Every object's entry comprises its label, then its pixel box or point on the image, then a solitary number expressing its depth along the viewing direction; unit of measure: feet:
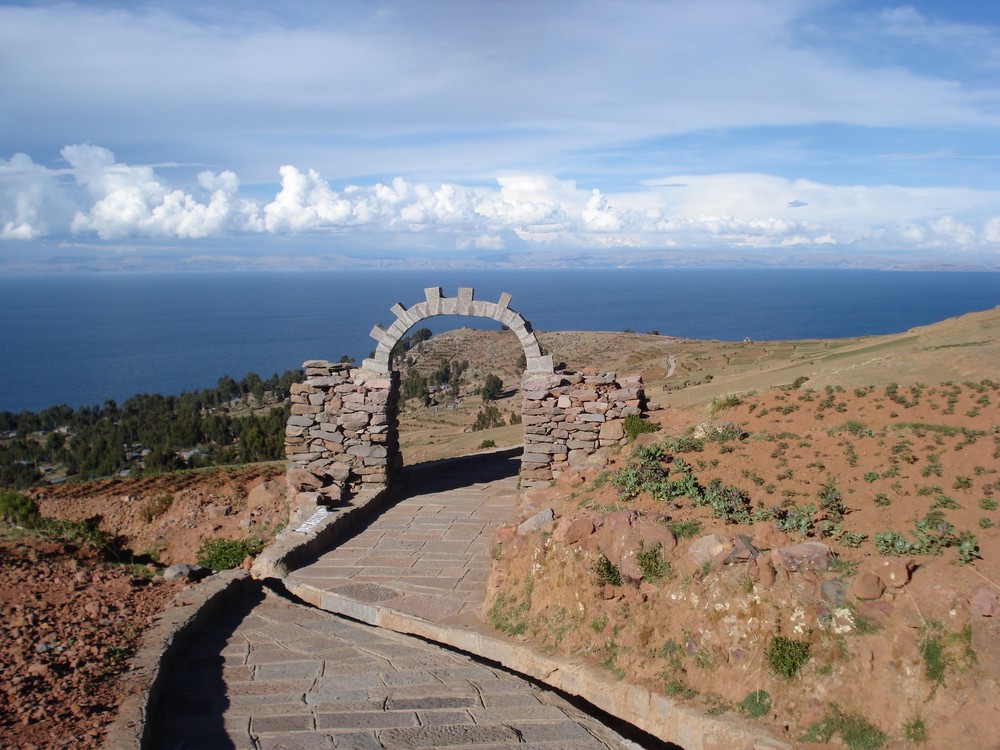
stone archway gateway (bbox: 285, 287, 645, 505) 43.04
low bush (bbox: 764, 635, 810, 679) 21.67
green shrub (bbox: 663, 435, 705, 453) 36.37
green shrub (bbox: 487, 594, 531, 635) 27.94
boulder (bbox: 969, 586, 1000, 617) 20.76
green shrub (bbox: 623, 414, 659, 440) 41.29
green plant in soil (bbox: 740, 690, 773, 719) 21.20
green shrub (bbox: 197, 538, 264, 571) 35.04
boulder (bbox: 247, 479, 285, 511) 46.01
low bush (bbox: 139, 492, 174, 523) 47.14
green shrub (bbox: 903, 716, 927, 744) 19.25
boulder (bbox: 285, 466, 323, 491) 44.19
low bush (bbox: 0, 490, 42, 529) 44.86
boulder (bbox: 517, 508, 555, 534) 31.63
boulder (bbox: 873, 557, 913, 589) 22.33
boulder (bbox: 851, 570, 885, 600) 22.20
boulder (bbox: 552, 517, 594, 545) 28.96
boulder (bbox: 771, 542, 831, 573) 23.80
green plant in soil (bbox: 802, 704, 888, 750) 19.56
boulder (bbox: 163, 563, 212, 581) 31.29
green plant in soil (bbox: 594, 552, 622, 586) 26.71
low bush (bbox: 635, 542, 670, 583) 26.14
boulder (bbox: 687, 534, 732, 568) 25.45
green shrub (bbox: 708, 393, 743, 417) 43.04
